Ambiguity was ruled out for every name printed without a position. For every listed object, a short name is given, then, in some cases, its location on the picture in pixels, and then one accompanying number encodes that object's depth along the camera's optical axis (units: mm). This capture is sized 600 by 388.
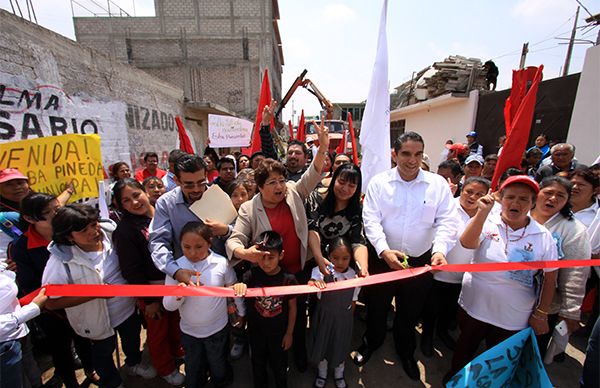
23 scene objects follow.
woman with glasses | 2051
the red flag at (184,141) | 5287
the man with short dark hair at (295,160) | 3525
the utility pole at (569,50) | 13906
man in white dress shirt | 2270
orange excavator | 4556
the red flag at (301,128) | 6769
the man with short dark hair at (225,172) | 3701
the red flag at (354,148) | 4699
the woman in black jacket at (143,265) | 2143
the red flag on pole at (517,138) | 2826
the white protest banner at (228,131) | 5844
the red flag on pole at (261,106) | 4582
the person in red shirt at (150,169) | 4660
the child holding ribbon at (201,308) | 2033
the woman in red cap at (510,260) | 1950
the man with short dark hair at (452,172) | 4207
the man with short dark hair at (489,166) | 4551
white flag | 3199
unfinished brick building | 19703
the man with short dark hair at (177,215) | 2035
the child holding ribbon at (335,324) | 2365
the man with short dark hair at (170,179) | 3673
